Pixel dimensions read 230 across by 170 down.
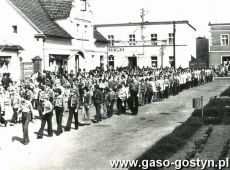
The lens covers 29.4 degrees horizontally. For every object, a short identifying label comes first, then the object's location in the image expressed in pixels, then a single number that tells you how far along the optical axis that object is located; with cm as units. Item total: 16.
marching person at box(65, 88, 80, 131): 1705
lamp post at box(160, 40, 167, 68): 6084
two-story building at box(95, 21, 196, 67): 6153
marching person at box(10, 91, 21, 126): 1803
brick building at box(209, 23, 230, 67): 6500
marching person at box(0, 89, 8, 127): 1776
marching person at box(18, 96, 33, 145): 1438
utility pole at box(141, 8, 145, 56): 6275
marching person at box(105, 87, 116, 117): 2092
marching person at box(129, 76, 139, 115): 2183
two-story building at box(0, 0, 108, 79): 3684
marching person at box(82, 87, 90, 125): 1903
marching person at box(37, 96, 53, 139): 1545
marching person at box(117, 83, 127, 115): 2169
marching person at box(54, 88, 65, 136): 1622
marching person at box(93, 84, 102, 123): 1928
